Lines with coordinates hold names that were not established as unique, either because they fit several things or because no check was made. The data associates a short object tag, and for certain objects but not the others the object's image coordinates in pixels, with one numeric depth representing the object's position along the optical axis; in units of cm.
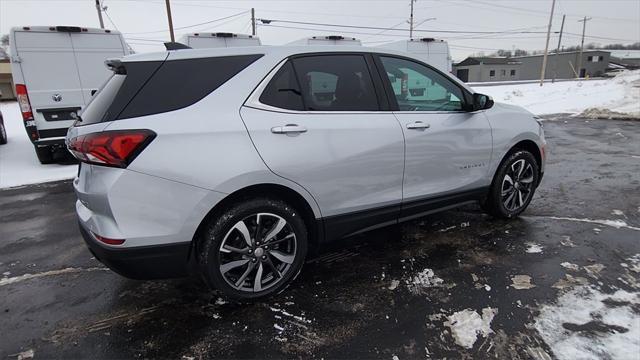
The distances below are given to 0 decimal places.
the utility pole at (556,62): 5959
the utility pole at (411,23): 4177
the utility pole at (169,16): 2118
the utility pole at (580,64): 5888
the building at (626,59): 6894
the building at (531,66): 6188
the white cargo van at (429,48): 1320
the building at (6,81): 3628
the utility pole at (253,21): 3647
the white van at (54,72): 728
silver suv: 240
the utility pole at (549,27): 3119
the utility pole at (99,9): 2906
